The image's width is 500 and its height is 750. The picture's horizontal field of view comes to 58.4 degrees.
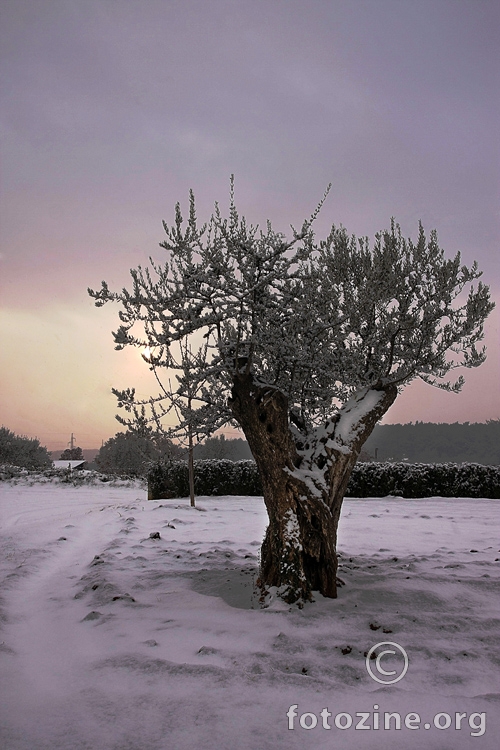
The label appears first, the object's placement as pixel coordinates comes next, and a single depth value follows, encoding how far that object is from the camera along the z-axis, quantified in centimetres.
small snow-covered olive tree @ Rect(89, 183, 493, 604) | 585
